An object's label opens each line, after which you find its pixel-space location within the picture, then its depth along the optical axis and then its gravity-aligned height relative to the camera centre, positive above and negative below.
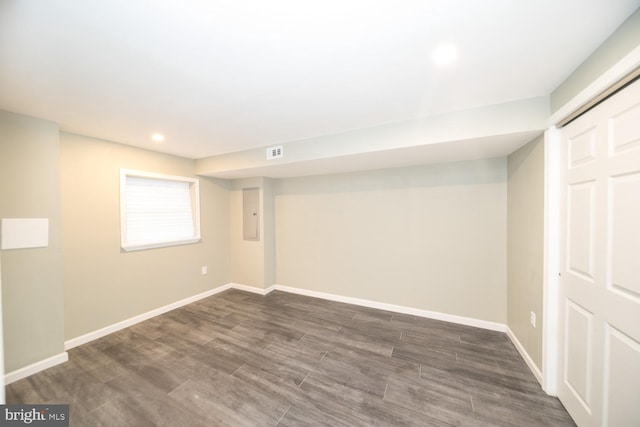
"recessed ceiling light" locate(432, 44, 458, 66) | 1.25 +0.93
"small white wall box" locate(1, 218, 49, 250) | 1.91 -0.19
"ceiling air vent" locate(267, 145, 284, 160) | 2.90 +0.79
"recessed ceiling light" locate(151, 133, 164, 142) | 2.59 +0.91
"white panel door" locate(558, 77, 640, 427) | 1.13 -0.34
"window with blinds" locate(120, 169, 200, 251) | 2.93 +0.02
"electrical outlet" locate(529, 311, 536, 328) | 1.96 -0.99
